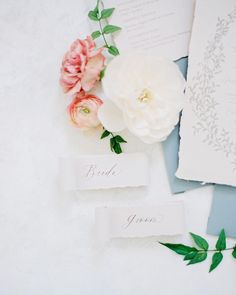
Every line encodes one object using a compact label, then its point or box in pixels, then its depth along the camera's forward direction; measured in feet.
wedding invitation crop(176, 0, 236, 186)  2.31
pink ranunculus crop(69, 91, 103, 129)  2.29
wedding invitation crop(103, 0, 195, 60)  2.35
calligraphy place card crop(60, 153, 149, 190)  2.37
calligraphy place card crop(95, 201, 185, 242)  2.35
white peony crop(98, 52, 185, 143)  2.19
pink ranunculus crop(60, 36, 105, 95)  2.26
